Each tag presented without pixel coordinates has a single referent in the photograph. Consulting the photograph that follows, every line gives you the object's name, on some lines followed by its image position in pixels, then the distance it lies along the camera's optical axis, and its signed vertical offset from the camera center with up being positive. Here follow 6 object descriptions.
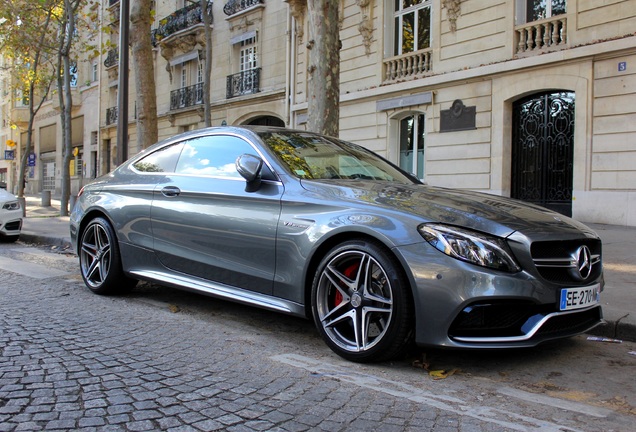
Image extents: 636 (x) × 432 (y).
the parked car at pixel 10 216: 10.42 -0.50
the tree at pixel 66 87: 17.84 +3.80
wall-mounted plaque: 14.16 +2.10
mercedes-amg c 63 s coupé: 3.05 -0.33
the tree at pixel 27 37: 19.84 +6.01
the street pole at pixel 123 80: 10.85 +2.23
